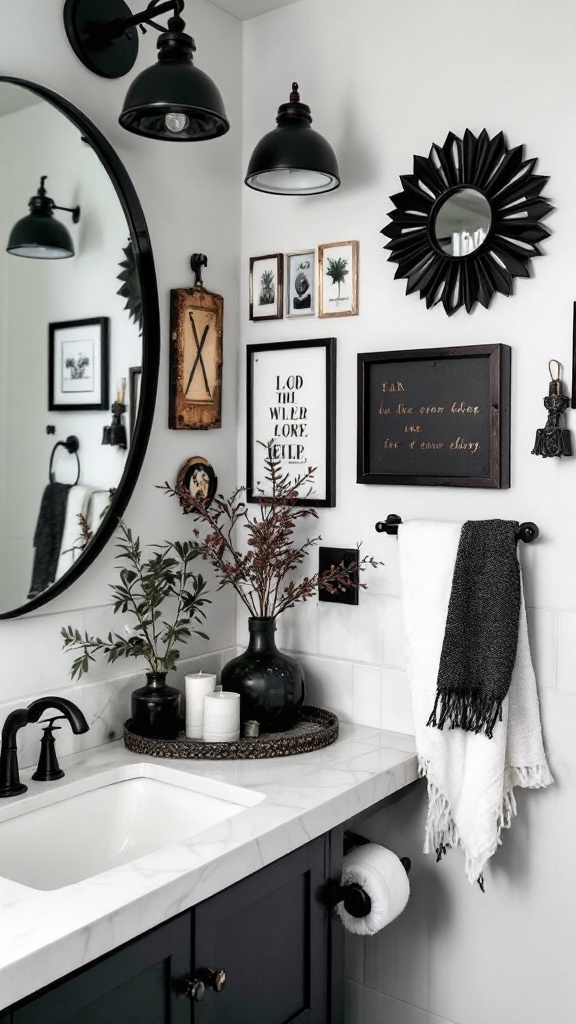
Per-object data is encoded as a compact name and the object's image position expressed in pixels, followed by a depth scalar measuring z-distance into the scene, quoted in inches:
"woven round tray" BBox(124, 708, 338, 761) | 69.5
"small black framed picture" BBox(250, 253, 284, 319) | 83.7
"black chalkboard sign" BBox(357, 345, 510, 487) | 70.7
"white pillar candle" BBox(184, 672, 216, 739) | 73.7
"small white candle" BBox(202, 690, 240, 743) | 71.4
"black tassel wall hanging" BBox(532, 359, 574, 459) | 66.6
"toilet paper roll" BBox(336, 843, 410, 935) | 64.6
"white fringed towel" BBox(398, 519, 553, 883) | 66.8
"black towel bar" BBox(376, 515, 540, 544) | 67.7
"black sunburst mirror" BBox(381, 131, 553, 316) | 69.0
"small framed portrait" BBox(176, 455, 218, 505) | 80.4
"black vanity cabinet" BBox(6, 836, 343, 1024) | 46.3
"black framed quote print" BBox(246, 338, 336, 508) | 80.5
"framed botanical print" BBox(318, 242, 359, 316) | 78.7
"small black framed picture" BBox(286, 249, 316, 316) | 81.7
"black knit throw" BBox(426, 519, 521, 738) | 66.2
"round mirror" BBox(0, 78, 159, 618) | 63.6
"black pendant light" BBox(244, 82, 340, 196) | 68.9
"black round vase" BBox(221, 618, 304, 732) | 73.7
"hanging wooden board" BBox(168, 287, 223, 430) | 78.7
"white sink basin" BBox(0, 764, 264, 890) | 60.8
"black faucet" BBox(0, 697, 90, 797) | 61.4
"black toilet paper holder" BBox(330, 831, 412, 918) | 64.1
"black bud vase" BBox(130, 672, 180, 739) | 71.9
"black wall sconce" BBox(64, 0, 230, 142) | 58.6
